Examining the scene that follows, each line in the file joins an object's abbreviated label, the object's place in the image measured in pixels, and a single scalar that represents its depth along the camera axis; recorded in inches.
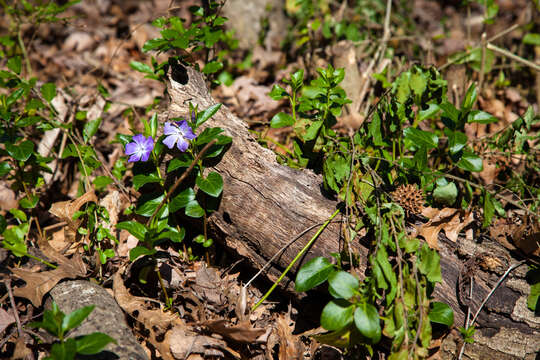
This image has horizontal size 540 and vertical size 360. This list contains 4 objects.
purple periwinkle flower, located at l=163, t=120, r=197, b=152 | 79.4
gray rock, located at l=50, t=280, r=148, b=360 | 66.3
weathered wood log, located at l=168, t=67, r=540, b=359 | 74.3
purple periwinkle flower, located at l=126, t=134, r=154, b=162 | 81.9
